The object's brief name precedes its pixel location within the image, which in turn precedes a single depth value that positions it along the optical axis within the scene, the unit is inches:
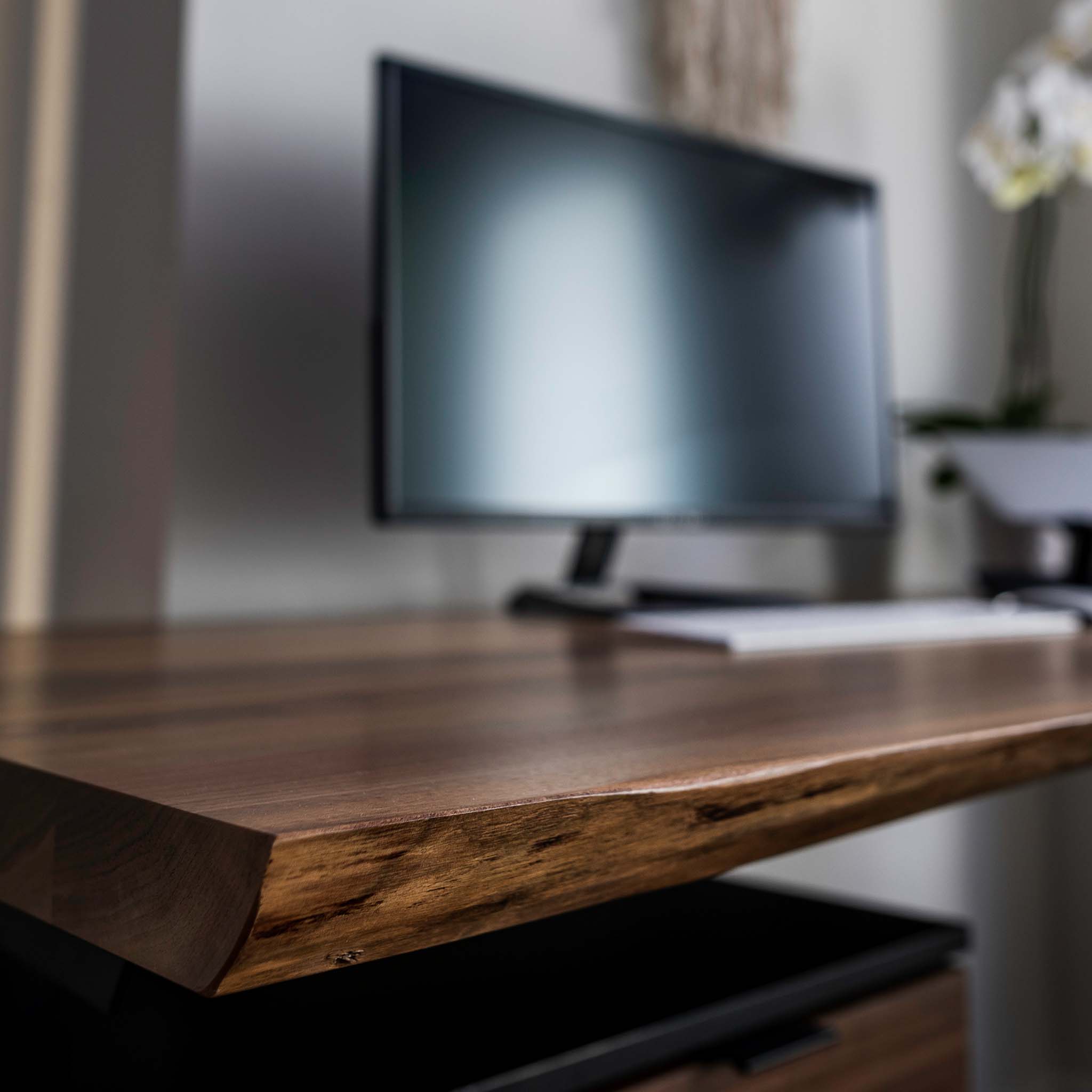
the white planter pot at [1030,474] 52.6
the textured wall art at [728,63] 57.5
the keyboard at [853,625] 30.3
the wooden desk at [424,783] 10.8
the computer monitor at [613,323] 38.5
